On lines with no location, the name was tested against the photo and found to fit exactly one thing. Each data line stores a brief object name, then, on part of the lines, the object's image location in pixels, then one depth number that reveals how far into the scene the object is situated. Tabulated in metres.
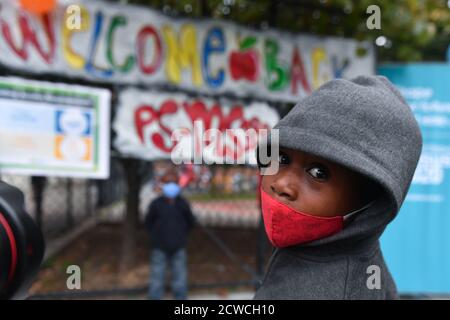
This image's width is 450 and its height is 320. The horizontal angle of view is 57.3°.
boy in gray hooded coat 1.21
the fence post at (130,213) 5.12
